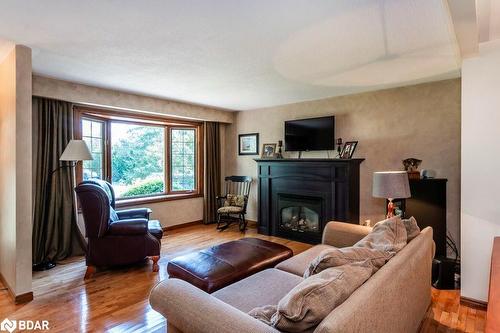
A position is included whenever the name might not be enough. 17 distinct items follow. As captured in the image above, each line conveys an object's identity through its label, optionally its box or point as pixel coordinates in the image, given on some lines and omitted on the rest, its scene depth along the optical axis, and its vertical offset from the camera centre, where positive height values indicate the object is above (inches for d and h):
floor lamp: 130.6 +4.3
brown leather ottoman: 83.0 -33.0
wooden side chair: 202.6 -29.6
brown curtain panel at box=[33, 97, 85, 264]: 137.9 -11.7
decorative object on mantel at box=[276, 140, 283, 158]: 196.2 +8.7
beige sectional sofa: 41.2 -25.2
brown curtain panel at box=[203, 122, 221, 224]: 220.8 -5.5
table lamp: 100.1 -7.8
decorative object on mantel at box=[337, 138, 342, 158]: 168.1 +10.6
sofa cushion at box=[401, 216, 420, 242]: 77.7 -18.8
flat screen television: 173.0 +19.0
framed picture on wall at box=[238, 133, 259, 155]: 216.5 +15.5
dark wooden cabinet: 128.5 -19.8
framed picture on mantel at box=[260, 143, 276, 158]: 203.4 +9.8
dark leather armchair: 118.7 -32.0
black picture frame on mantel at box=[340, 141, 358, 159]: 163.9 +8.5
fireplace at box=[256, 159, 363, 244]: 158.9 -19.9
